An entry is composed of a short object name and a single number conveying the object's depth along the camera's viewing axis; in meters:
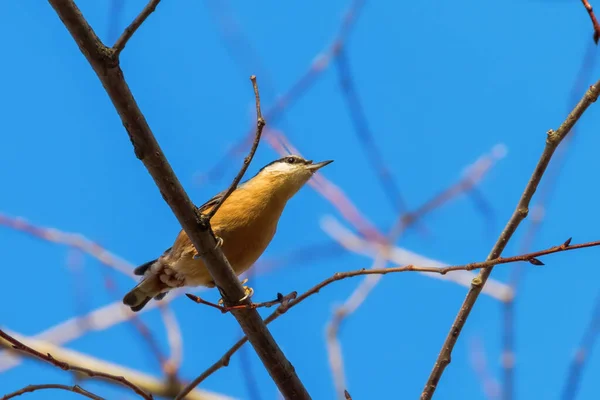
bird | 8.55
